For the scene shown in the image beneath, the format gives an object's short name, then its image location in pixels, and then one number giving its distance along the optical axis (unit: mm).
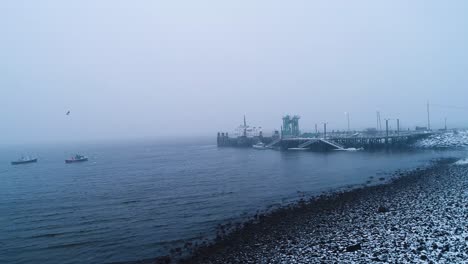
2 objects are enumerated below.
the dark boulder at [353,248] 11588
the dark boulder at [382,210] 16934
